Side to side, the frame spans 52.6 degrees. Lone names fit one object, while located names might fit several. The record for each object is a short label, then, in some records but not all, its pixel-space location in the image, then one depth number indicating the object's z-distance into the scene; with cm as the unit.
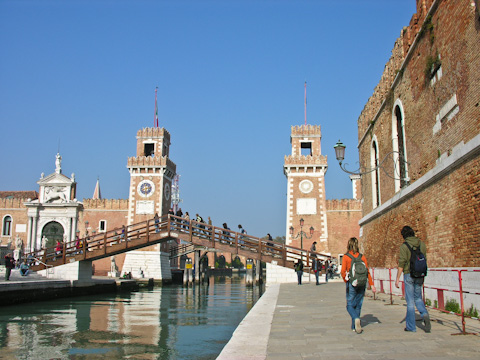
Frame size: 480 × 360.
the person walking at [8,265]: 1967
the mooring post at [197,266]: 3566
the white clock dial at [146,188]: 4306
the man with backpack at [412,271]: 700
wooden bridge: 2508
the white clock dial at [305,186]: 4119
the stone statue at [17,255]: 2770
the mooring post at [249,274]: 3391
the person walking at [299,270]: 2306
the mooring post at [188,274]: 3597
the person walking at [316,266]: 2277
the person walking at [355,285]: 722
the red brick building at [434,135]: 838
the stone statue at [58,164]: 4619
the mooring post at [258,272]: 3725
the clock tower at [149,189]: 4088
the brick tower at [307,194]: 4010
